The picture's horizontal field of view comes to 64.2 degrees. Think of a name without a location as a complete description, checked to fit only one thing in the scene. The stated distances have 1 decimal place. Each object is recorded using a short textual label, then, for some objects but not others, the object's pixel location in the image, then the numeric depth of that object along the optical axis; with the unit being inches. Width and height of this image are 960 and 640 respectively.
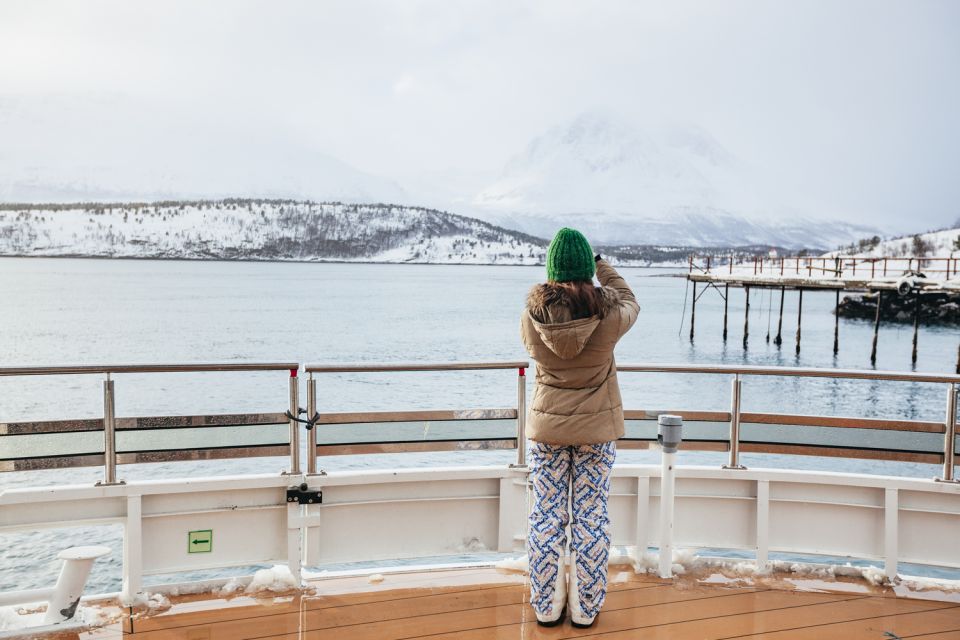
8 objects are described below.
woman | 98.2
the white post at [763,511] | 133.6
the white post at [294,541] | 125.6
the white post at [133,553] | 116.9
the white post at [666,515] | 126.2
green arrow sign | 123.6
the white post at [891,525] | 131.0
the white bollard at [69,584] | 107.4
